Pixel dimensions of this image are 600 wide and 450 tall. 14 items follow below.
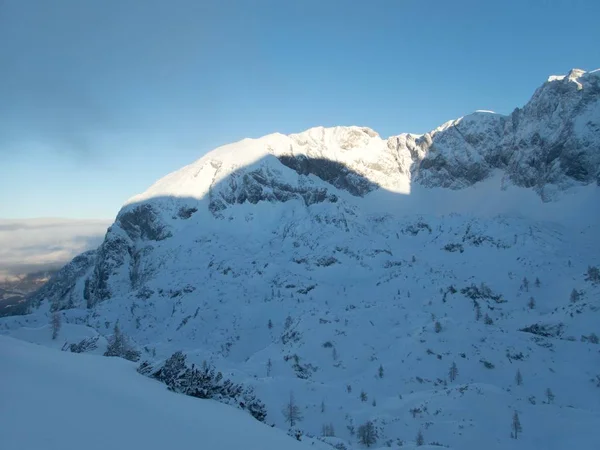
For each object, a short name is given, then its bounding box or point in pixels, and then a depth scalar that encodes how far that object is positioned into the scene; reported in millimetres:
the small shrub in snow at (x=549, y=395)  60762
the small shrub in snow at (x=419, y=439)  40269
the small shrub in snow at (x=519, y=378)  65812
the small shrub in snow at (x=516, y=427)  43812
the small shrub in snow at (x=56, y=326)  54631
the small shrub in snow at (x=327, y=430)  45572
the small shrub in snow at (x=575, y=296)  98362
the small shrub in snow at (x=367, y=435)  42400
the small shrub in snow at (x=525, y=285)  114250
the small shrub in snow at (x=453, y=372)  67488
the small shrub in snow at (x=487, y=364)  70000
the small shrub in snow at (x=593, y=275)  105844
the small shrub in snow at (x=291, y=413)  49534
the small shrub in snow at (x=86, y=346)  34831
